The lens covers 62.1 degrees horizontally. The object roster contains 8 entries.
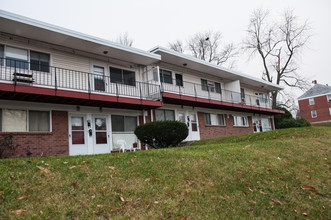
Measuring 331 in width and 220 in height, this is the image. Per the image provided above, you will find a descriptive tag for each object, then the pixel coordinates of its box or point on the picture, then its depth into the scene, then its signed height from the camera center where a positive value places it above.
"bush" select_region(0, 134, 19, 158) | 9.91 +0.31
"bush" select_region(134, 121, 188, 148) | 12.14 +0.44
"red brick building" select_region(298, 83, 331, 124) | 47.60 +5.12
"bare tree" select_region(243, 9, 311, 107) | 33.12 +11.10
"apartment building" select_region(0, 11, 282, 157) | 10.74 +2.65
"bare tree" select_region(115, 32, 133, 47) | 36.89 +14.11
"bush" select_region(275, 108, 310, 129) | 24.41 +1.20
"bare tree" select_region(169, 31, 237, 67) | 36.59 +12.48
